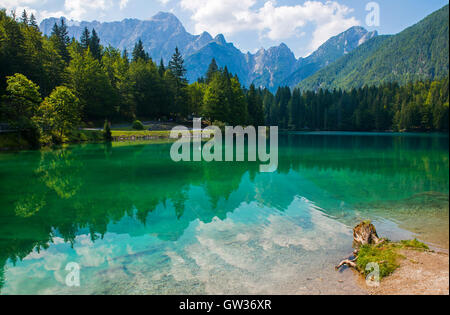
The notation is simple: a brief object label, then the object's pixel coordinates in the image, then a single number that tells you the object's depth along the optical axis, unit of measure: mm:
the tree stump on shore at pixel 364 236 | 10375
